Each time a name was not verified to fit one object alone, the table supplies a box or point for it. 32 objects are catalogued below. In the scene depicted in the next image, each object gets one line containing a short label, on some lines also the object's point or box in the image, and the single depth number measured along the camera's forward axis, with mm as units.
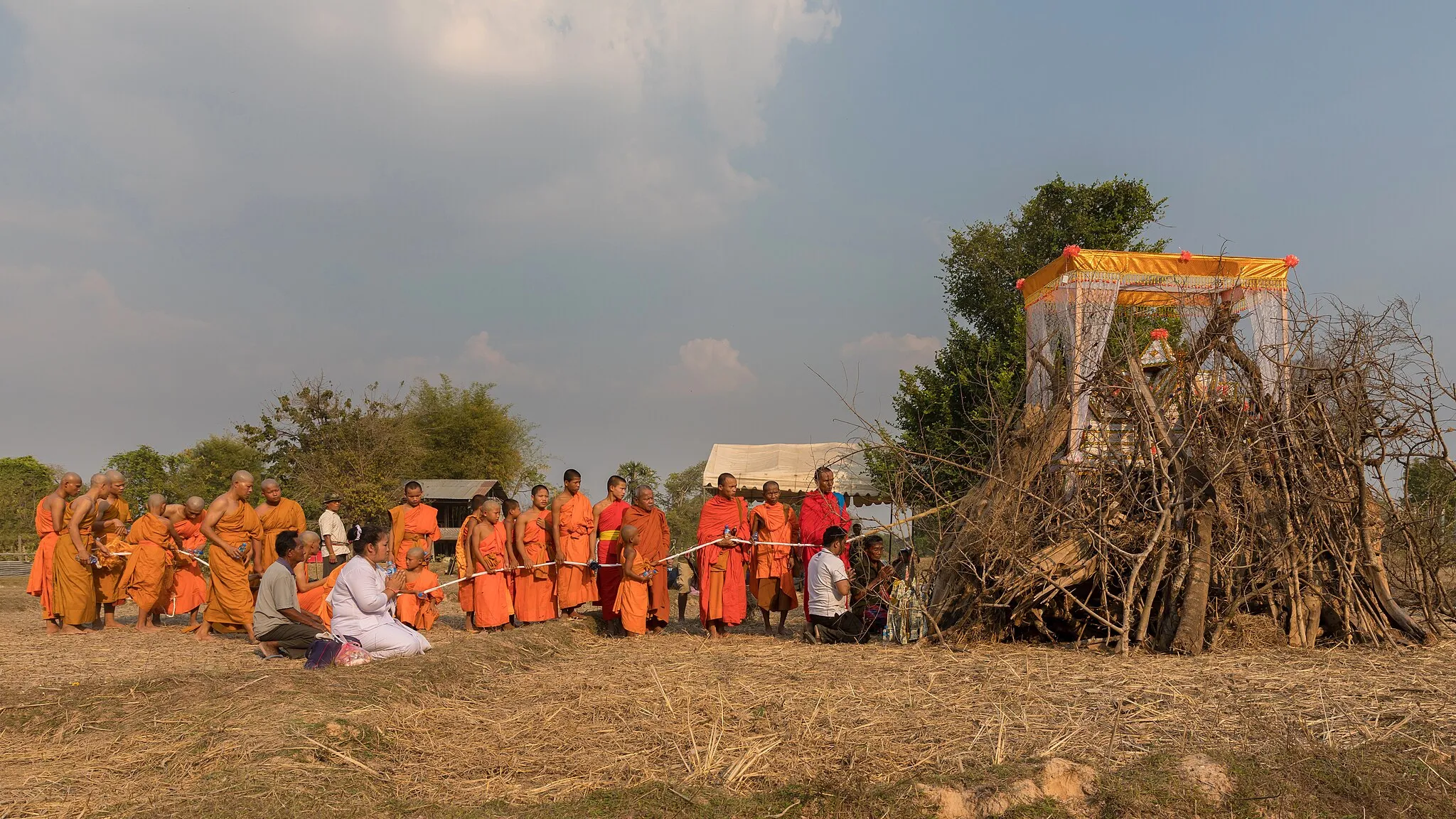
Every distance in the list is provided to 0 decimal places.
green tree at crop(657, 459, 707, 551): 32344
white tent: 19359
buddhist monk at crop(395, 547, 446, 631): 11070
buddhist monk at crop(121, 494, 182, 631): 11906
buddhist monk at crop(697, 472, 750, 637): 10742
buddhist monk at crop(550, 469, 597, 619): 11281
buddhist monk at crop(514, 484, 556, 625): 11219
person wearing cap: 13891
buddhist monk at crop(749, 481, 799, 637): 11055
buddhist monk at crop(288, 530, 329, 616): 10383
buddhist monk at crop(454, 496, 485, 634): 11453
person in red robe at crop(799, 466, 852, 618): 10977
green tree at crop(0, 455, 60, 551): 35062
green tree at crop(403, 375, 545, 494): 39969
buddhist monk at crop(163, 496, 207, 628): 12102
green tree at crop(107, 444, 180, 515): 38375
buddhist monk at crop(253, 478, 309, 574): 11820
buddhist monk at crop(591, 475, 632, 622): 11172
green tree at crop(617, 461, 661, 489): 37688
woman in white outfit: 8117
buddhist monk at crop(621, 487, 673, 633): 10969
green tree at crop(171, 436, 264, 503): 37719
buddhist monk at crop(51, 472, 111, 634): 11367
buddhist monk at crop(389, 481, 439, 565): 12312
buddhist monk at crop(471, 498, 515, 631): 11109
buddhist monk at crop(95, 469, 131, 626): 12086
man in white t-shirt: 9609
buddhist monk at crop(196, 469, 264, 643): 10945
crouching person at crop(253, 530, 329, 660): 8773
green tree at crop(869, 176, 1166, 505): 23641
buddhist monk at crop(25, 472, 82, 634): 11648
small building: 31266
